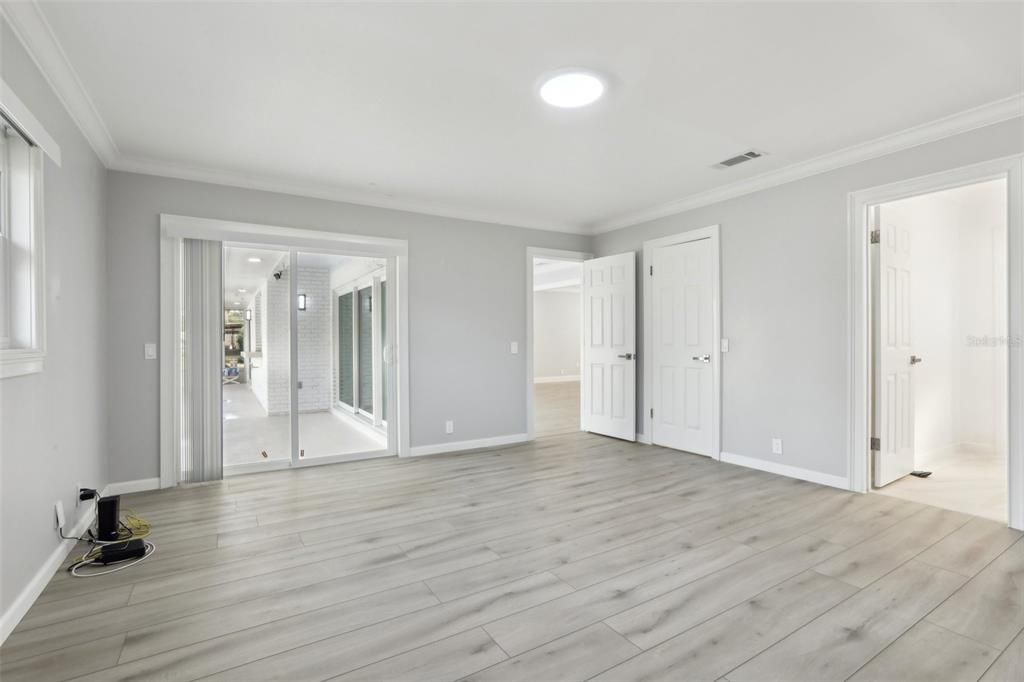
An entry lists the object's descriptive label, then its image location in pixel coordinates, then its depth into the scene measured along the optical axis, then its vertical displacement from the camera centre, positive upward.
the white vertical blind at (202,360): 3.94 -0.15
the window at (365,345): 4.83 -0.04
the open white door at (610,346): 5.46 -0.08
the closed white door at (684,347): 4.75 -0.08
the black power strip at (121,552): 2.54 -1.09
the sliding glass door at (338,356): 4.54 -0.14
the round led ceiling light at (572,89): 2.58 +1.35
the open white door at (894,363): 3.72 -0.19
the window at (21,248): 2.13 +0.42
